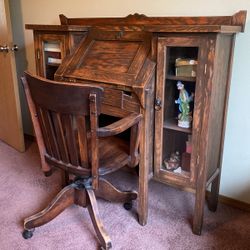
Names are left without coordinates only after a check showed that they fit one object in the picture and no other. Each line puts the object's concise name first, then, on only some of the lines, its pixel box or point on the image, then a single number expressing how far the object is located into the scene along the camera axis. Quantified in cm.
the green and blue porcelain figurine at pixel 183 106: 151
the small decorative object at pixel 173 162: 165
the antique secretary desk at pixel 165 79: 138
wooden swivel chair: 124
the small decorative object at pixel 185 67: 142
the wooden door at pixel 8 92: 230
